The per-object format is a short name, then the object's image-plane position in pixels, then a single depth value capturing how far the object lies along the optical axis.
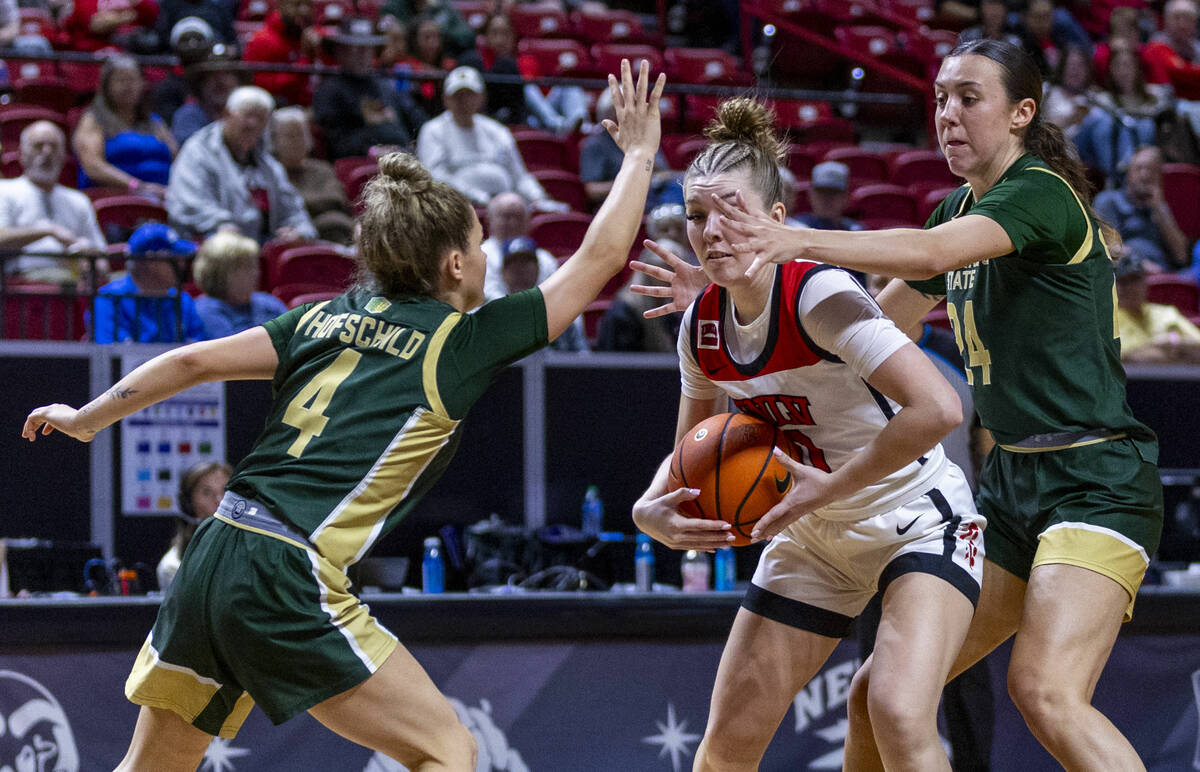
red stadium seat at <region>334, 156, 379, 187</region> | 18.45
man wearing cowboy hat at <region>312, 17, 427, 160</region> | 19.14
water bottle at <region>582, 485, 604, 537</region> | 12.59
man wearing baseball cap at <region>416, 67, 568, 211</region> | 18.12
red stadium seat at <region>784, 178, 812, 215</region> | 19.81
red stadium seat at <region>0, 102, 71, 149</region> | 17.98
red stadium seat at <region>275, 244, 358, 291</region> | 14.99
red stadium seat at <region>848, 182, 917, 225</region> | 19.72
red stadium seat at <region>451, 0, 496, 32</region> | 24.03
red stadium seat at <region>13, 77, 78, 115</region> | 19.41
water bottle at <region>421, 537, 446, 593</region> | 11.66
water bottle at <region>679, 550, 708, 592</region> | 11.49
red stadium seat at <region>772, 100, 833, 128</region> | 23.76
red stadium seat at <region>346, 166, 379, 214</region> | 17.31
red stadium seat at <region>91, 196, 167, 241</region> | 16.08
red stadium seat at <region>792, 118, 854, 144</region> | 23.95
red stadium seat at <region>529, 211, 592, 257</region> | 17.28
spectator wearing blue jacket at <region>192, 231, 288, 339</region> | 12.81
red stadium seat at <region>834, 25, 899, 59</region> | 26.53
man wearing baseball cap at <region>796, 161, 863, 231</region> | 16.67
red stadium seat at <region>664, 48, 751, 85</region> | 24.92
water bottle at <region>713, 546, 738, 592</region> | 11.98
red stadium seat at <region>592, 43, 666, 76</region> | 24.28
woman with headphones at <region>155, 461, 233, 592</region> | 10.89
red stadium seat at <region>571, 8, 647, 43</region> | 25.91
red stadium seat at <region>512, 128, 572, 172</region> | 20.70
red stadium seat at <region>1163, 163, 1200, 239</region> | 21.28
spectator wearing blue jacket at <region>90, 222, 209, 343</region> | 12.59
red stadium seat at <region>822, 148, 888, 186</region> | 21.87
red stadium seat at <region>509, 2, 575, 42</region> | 25.59
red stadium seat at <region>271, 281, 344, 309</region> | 14.39
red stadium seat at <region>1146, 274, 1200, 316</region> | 17.36
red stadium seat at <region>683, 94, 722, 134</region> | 23.02
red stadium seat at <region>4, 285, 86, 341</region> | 12.91
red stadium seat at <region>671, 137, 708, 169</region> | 19.87
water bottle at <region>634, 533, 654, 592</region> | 11.48
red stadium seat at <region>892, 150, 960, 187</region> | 22.03
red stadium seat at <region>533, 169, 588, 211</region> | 19.64
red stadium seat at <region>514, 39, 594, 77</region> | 24.05
